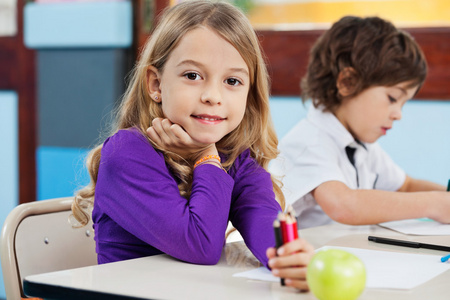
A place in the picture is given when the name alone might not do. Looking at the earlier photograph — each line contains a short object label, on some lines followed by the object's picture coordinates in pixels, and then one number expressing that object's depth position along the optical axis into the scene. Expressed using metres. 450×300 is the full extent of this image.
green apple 1.10
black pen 1.38
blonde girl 1.31
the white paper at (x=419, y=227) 1.51
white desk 1.15
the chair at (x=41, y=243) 1.42
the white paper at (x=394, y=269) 1.20
